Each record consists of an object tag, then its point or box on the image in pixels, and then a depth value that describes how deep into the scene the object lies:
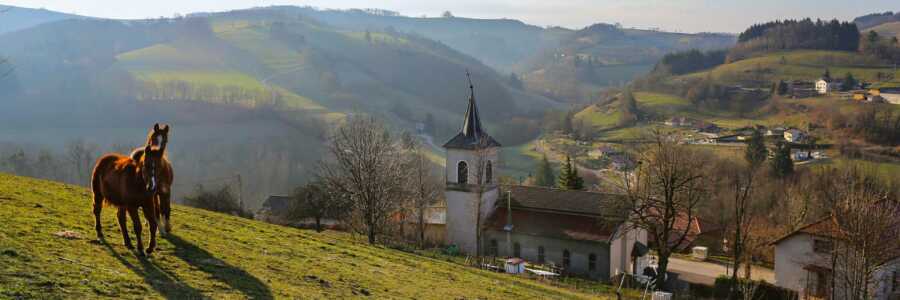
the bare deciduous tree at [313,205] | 54.44
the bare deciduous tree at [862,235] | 27.23
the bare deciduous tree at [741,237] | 35.31
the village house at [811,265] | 35.81
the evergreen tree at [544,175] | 89.56
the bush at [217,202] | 51.06
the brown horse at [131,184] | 12.39
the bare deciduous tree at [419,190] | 46.16
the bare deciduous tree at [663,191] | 34.25
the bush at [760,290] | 35.84
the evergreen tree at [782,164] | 79.81
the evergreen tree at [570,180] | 60.09
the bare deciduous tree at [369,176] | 37.91
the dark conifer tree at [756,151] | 85.44
